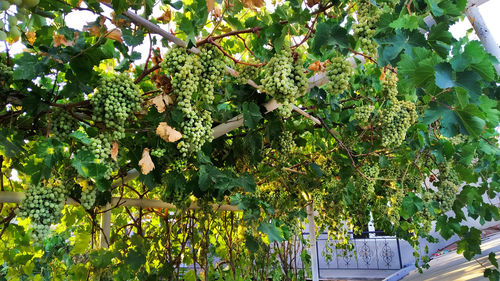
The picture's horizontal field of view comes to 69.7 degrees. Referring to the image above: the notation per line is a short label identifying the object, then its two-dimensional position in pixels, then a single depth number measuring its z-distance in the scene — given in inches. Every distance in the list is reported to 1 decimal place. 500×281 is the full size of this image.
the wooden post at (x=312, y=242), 153.0
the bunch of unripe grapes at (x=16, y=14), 31.3
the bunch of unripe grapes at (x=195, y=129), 49.4
